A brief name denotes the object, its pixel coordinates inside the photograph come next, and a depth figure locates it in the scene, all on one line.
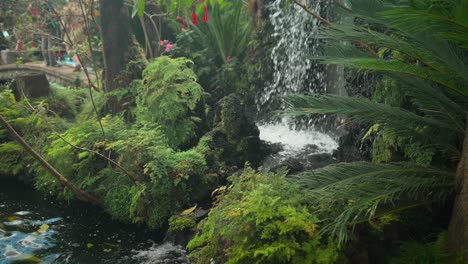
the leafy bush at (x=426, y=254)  2.83
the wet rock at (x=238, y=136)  6.40
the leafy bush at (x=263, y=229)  3.05
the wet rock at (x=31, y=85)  8.69
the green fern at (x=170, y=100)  6.62
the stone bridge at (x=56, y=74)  11.00
